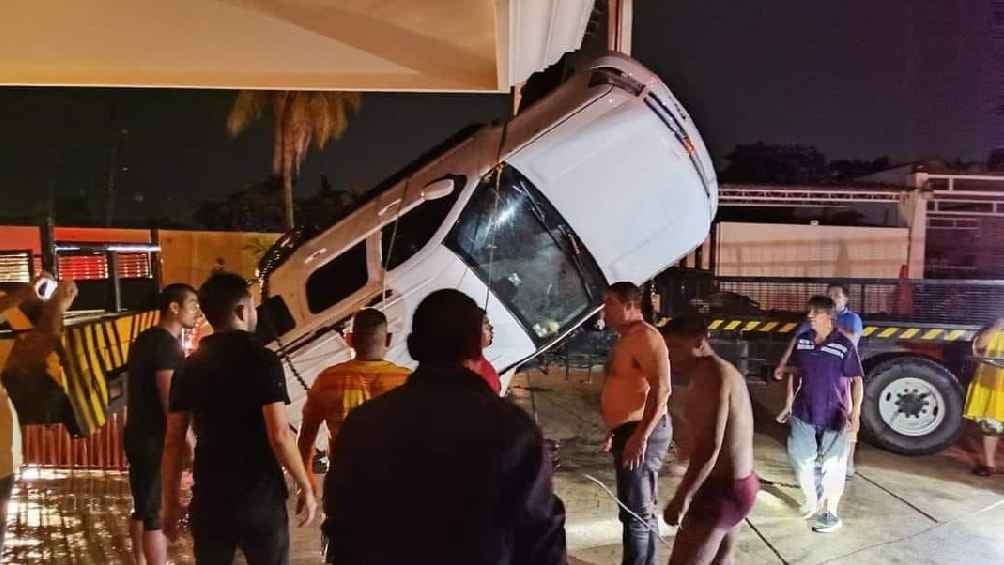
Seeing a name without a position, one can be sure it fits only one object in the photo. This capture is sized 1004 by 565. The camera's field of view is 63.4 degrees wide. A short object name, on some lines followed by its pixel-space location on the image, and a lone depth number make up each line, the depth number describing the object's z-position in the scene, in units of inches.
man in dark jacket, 72.8
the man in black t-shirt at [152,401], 152.6
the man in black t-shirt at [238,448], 120.0
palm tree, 931.3
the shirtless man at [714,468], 139.9
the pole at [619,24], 303.9
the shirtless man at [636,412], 164.6
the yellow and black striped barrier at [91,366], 227.9
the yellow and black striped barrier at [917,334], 299.0
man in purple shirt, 220.8
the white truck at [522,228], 210.8
